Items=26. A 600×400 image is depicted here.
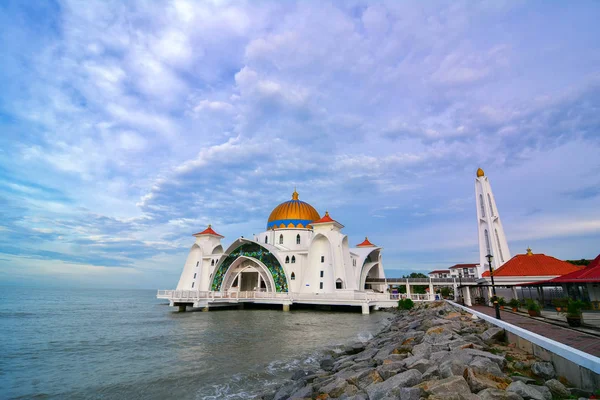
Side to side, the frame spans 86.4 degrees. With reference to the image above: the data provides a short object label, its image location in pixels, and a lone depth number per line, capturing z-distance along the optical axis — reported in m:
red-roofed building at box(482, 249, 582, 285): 20.55
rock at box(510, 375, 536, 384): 4.37
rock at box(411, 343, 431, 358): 6.14
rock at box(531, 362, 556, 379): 4.77
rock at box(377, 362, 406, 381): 5.69
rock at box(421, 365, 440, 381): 4.85
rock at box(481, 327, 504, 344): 7.13
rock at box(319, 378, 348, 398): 5.59
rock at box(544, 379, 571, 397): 3.98
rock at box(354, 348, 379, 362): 8.24
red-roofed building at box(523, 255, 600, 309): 13.16
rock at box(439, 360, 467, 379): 4.59
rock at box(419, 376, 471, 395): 3.96
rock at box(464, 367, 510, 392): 4.09
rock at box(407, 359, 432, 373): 5.36
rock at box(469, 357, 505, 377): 4.43
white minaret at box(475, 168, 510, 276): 31.16
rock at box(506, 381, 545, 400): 3.70
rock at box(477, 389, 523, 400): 3.69
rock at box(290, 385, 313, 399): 6.01
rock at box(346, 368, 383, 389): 5.73
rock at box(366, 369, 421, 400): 4.65
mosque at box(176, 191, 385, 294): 31.42
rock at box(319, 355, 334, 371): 8.83
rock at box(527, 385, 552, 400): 3.80
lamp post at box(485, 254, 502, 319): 10.20
